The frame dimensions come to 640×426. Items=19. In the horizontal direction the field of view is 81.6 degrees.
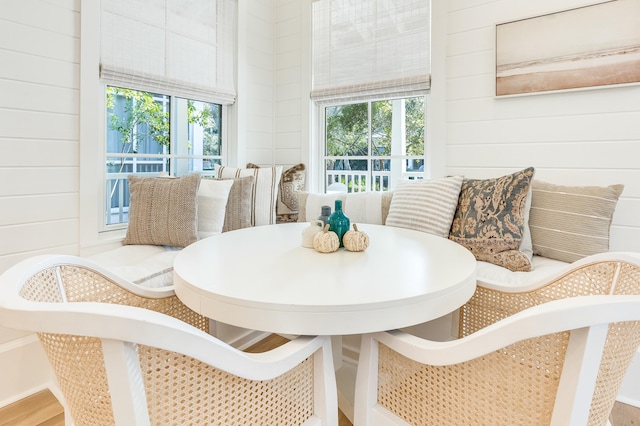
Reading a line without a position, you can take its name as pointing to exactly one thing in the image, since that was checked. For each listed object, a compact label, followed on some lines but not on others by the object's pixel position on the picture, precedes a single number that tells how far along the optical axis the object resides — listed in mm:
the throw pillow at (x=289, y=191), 2961
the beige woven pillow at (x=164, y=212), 2129
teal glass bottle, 1432
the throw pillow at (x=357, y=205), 2414
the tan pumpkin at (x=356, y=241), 1353
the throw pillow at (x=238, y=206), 2502
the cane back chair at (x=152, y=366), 529
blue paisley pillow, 1821
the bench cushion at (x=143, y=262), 1648
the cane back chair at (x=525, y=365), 597
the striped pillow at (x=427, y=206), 2027
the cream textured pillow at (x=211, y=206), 2312
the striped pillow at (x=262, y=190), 2738
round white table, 818
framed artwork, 1979
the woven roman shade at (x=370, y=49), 2680
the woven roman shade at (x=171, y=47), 2254
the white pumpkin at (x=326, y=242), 1329
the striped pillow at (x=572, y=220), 1812
